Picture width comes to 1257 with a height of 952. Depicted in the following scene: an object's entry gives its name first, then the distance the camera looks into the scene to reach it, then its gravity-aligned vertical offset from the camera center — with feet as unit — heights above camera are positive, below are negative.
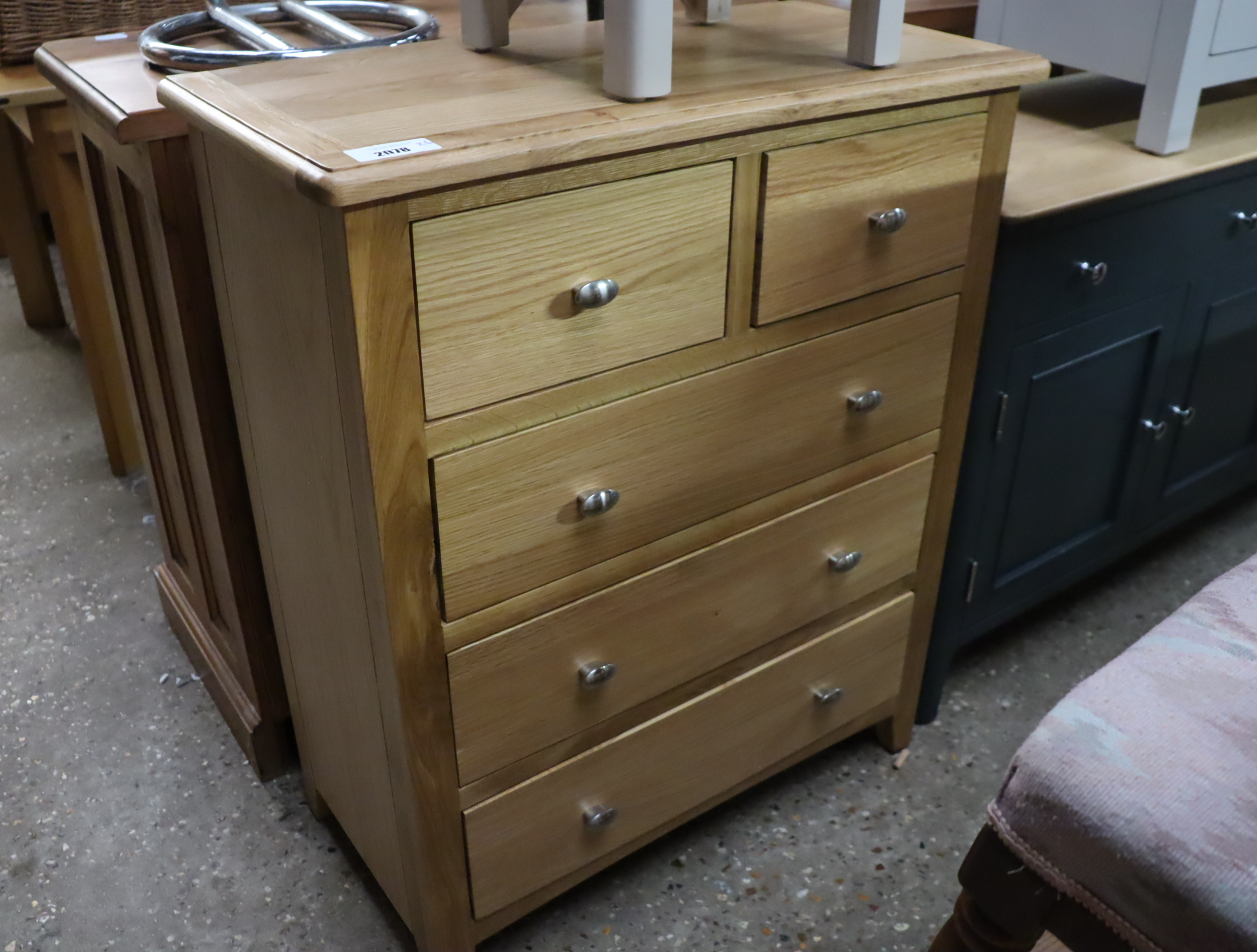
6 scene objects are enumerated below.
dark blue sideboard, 4.91 -2.45
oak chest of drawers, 3.14 -1.67
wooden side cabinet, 4.09 -2.05
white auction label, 2.89 -0.77
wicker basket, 7.15 -1.18
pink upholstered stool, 2.46 -1.96
